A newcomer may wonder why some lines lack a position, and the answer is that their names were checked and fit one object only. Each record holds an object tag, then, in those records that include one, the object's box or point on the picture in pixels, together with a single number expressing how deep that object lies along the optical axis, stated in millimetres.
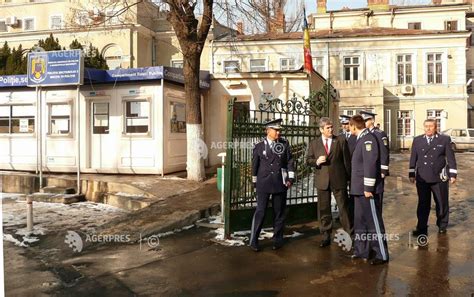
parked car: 31469
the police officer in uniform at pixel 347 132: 7890
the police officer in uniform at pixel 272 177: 6758
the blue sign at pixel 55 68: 12133
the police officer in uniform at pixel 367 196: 6035
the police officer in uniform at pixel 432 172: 7410
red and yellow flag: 16241
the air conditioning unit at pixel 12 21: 37031
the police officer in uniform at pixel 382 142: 6770
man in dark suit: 6906
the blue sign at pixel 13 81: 14461
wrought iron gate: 7418
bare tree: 12398
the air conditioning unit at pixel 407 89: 34531
